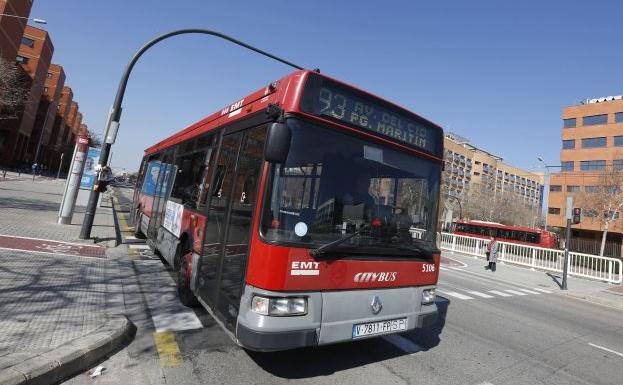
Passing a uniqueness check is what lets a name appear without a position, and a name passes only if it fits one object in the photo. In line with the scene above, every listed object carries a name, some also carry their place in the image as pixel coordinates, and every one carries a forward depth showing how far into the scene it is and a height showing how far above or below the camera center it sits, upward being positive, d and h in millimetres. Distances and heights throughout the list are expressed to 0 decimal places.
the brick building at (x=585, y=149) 49094 +14883
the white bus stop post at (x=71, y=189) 12195 -146
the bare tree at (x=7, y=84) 23372 +5628
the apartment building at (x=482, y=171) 105188 +23480
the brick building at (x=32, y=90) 60281 +14679
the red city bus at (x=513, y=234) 37938 +1725
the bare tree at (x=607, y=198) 38594 +6679
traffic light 16172 +1912
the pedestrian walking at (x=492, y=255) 19484 -347
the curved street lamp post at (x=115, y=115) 10219 +2065
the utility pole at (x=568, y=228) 15484 +1207
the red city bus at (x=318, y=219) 3705 +30
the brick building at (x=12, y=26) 48594 +19572
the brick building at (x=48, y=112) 74438 +13383
